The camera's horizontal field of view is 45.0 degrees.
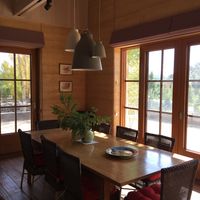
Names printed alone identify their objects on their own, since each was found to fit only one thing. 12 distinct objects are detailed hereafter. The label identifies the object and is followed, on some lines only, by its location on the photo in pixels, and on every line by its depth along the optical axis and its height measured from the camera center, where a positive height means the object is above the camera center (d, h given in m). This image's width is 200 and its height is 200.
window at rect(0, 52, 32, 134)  4.89 -0.13
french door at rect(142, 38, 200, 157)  3.71 -0.05
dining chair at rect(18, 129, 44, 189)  3.02 -0.95
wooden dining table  2.04 -0.72
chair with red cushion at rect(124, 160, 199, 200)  1.86 -0.76
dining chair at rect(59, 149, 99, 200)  2.14 -0.90
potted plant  2.98 -0.43
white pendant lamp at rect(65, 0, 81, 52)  3.26 +0.63
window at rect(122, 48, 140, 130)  4.74 -0.01
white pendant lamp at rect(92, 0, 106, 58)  2.96 +0.45
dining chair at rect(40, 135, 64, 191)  2.61 -0.89
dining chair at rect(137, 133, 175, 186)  2.67 -0.68
